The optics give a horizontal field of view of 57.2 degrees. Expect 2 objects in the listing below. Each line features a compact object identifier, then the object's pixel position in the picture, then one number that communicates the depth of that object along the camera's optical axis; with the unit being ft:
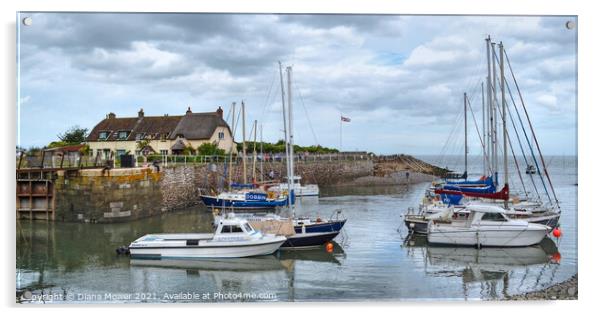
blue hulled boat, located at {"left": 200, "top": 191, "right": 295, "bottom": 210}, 75.15
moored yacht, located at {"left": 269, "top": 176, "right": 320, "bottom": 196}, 101.19
